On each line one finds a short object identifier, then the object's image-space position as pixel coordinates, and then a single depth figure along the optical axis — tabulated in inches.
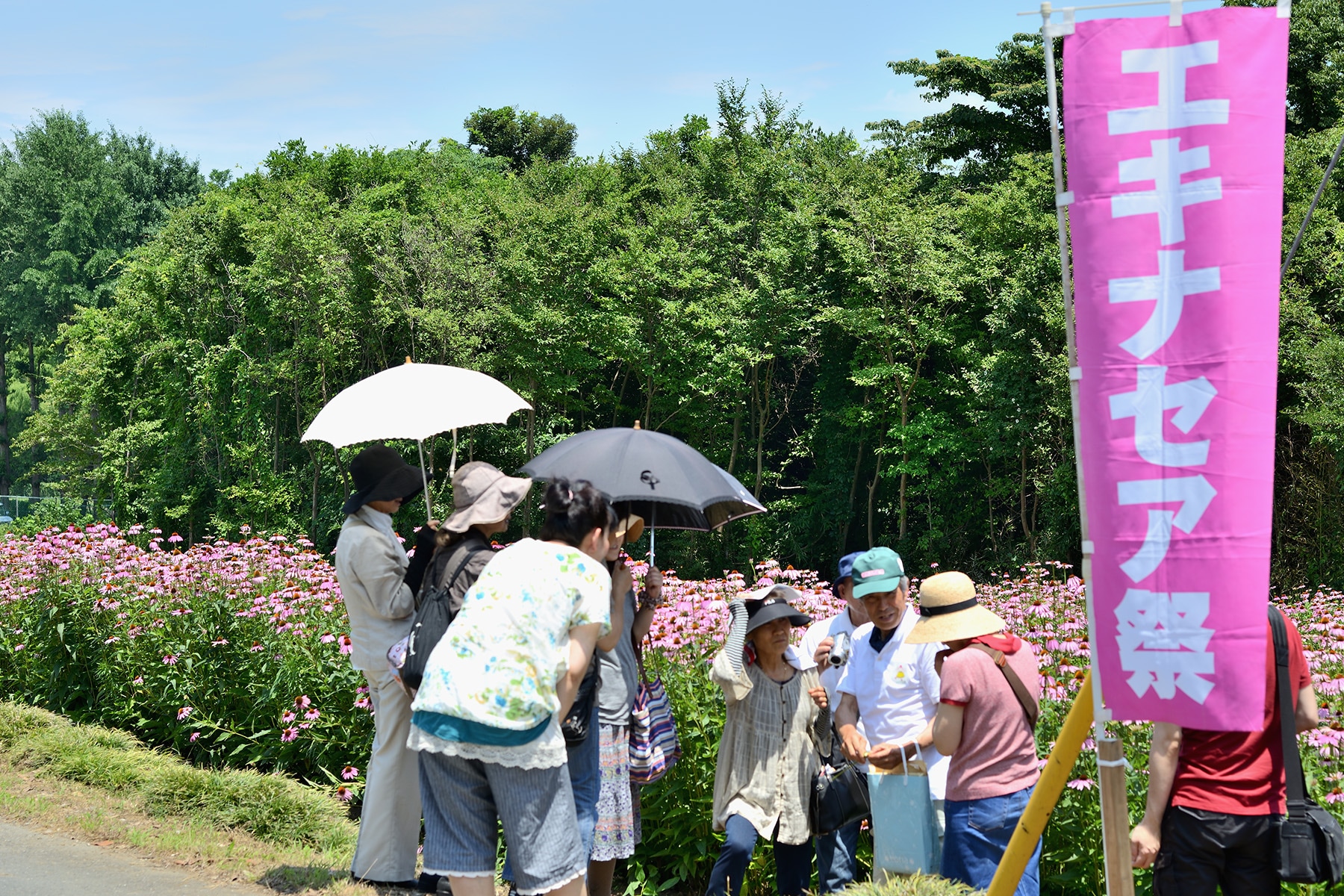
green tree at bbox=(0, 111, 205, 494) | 1770.4
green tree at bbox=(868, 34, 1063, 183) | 832.9
